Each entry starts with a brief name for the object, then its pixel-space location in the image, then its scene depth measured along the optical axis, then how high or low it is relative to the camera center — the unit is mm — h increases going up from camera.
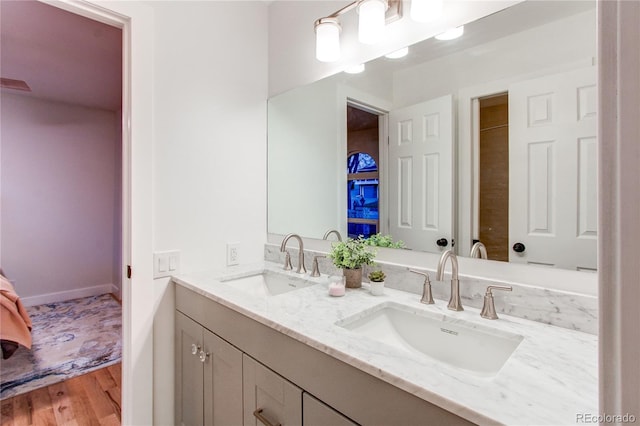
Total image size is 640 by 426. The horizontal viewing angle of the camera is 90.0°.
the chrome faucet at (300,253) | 1576 -210
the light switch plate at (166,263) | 1434 -233
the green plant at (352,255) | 1315 -179
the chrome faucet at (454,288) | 1036 -249
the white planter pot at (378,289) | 1203 -292
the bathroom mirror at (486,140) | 918 +247
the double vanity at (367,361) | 604 -352
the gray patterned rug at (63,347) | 2088 -1059
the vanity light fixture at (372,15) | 1249 +780
